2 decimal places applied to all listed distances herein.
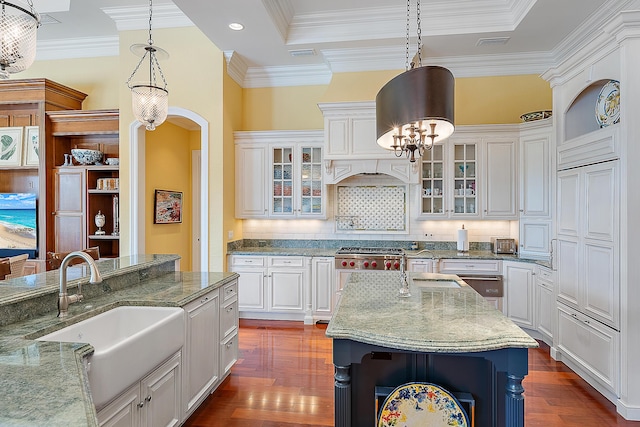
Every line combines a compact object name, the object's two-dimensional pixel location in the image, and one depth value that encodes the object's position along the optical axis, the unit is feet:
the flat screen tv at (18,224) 16.56
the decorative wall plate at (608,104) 10.04
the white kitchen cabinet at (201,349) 8.16
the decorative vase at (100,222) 16.34
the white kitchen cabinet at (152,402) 5.79
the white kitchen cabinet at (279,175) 16.85
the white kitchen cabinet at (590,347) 9.21
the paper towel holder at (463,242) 15.78
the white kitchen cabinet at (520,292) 13.97
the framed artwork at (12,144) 16.57
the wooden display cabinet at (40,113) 16.24
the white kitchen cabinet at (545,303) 12.63
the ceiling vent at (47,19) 15.11
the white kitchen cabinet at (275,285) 15.83
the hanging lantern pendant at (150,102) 10.15
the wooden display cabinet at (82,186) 16.34
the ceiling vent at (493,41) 14.26
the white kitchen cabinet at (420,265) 14.92
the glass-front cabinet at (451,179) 15.71
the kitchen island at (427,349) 5.45
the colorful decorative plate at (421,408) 5.98
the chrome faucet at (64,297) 6.43
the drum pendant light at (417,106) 5.76
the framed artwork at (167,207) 17.26
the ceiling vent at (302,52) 15.56
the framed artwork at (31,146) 16.53
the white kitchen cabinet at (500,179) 15.19
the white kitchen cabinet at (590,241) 9.29
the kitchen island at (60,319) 3.43
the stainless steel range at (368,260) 14.94
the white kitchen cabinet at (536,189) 13.84
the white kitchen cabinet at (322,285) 15.65
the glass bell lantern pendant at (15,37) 6.69
